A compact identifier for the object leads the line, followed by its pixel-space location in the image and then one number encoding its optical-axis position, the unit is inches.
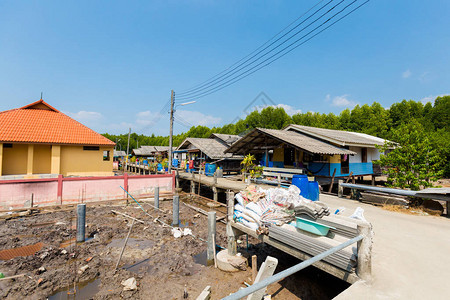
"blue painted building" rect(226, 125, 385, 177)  559.1
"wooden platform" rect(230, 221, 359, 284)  135.7
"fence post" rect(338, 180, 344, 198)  398.9
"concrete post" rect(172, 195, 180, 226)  431.2
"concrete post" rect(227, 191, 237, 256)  249.3
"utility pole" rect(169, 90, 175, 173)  781.9
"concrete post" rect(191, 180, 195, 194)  772.6
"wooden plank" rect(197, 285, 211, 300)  185.2
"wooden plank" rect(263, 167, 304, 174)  501.7
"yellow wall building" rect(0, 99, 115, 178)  660.1
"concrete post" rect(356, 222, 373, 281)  124.3
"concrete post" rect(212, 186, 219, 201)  629.0
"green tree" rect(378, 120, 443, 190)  356.8
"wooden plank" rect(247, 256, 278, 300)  143.4
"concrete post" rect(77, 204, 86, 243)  344.8
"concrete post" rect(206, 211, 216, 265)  279.7
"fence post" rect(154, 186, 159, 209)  541.9
